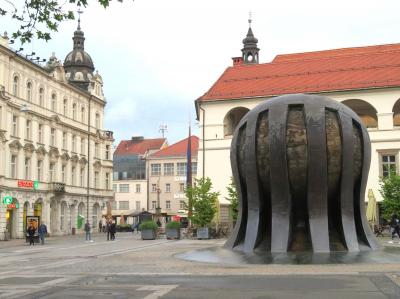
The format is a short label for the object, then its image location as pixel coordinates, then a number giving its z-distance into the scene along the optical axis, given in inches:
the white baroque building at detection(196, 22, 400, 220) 1749.5
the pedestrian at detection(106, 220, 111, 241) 1430.9
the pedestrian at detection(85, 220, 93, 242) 1397.6
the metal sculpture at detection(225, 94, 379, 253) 588.4
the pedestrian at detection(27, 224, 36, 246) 1263.8
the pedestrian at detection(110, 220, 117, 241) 1432.1
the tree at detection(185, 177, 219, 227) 1384.1
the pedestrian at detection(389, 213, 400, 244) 1106.7
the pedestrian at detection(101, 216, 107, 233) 2354.2
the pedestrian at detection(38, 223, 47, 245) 1292.3
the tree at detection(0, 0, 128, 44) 325.1
